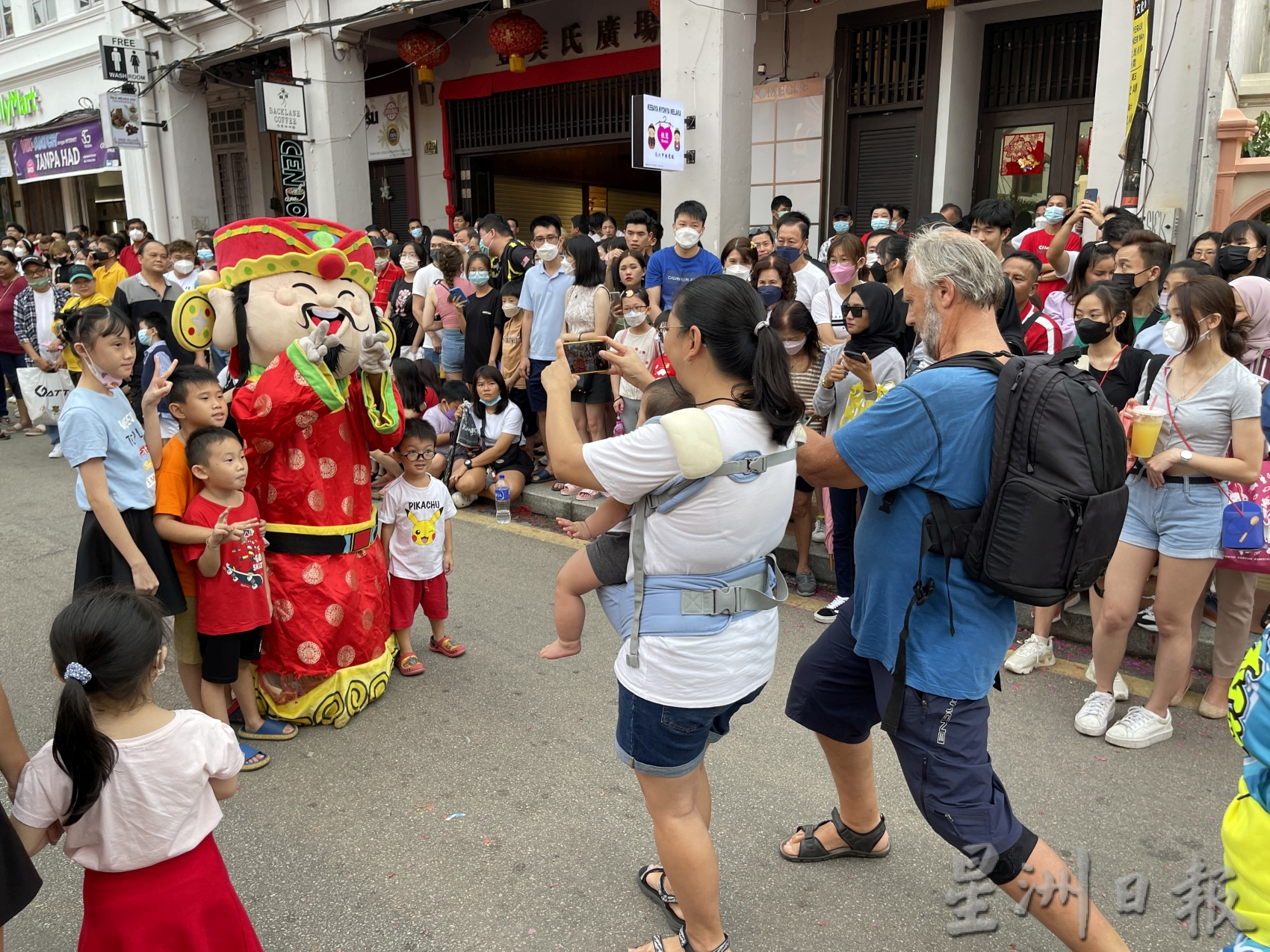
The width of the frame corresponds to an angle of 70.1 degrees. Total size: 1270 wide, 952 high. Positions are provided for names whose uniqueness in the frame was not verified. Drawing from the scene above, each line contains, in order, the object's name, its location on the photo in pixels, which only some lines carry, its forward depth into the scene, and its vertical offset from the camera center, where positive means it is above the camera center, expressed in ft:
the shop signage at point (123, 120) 48.19 +7.36
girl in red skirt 5.97 -3.50
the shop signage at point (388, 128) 49.24 +6.96
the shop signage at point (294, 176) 42.65 +3.80
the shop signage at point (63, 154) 56.59 +6.87
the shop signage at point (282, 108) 40.14 +6.64
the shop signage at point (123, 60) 47.37 +10.31
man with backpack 6.45 -2.02
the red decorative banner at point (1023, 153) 31.17 +3.29
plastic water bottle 21.04 -5.66
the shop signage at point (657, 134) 28.73 +3.80
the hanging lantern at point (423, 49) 43.21 +9.69
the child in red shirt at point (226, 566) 10.49 -3.56
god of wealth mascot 11.50 -2.11
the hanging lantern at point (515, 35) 39.32 +9.36
